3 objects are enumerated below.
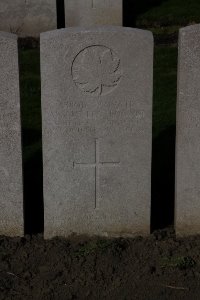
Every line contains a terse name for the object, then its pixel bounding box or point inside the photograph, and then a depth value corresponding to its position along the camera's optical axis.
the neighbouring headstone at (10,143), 5.03
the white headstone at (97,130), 5.03
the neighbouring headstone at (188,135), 5.00
